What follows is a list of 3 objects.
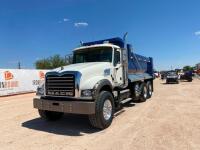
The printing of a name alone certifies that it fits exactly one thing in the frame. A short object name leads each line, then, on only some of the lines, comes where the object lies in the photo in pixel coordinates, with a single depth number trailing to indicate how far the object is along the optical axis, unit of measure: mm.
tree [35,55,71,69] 52580
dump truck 4538
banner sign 13783
